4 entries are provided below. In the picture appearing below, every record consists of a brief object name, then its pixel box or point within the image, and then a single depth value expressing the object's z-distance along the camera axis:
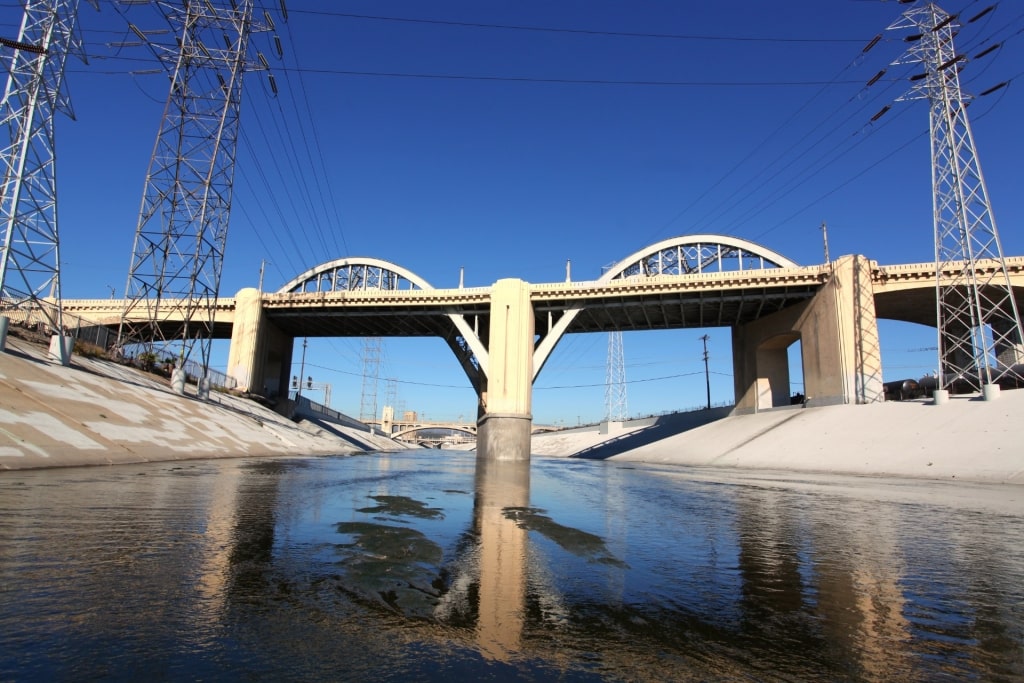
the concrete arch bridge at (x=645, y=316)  40.66
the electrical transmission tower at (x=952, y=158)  31.50
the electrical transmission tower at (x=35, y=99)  19.95
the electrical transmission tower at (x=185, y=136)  38.81
